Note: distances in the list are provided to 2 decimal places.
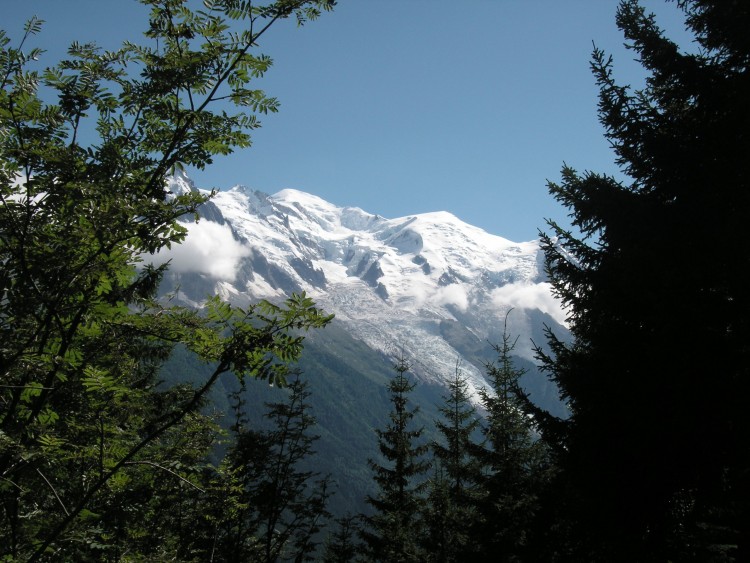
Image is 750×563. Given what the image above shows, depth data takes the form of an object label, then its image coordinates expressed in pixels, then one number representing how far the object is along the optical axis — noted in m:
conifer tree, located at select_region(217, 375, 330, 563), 23.12
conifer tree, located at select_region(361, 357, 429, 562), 20.23
